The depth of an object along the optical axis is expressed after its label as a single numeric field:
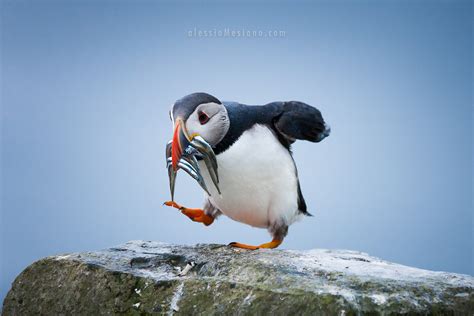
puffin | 7.60
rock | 6.39
